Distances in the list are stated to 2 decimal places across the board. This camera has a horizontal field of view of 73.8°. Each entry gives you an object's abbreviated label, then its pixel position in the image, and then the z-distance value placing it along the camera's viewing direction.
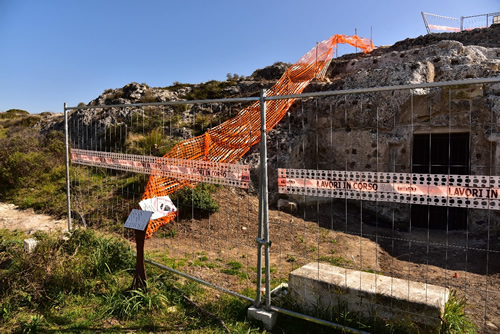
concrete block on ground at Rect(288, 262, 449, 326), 3.07
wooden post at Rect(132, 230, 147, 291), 4.09
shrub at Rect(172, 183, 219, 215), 7.84
